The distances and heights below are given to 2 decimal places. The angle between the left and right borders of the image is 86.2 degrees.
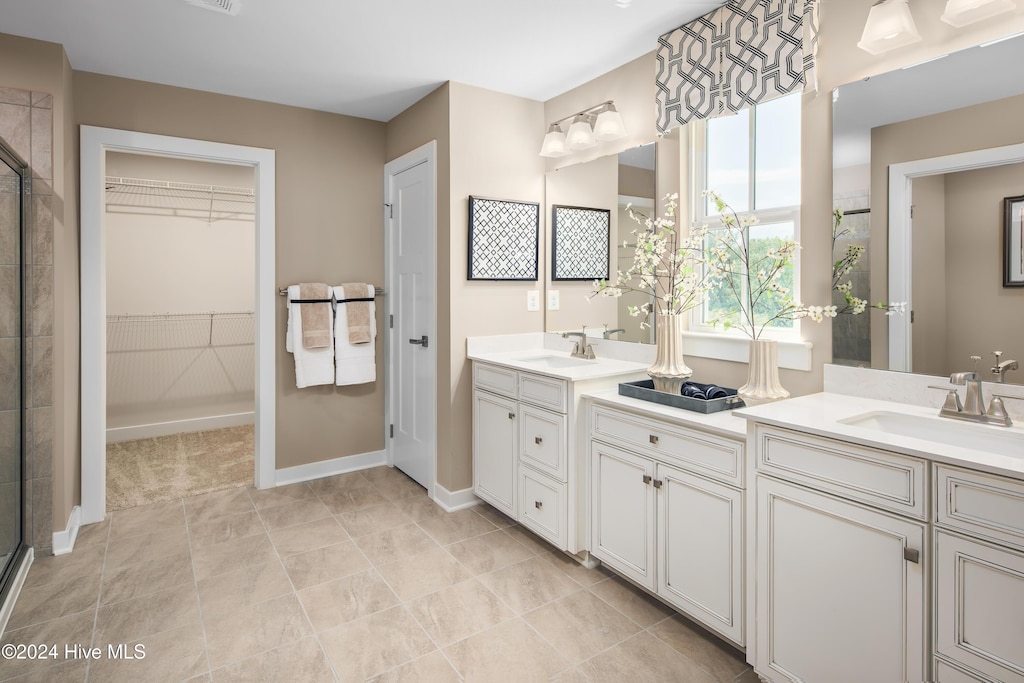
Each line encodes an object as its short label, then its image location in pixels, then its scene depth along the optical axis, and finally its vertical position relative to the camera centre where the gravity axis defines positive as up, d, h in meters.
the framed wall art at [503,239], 3.13 +0.59
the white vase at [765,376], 2.01 -0.14
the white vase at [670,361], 2.36 -0.10
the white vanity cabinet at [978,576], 1.19 -0.54
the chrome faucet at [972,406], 1.54 -0.20
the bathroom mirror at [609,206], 2.73 +0.69
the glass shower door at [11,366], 2.28 -0.12
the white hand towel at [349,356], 3.67 -0.11
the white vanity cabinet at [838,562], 1.34 -0.60
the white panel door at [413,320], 3.29 +0.12
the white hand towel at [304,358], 3.50 -0.12
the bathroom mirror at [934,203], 1.61 +0.43
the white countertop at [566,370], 2.49 -0.14
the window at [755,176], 2.14 +0.68
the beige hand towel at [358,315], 3.70 +0.16
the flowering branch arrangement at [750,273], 2.10 +0.27
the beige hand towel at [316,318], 3.52 +0.14
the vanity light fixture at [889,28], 1.73 +0.99
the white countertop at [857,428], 1.24 -0.24
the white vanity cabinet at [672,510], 1.80 -0.63
